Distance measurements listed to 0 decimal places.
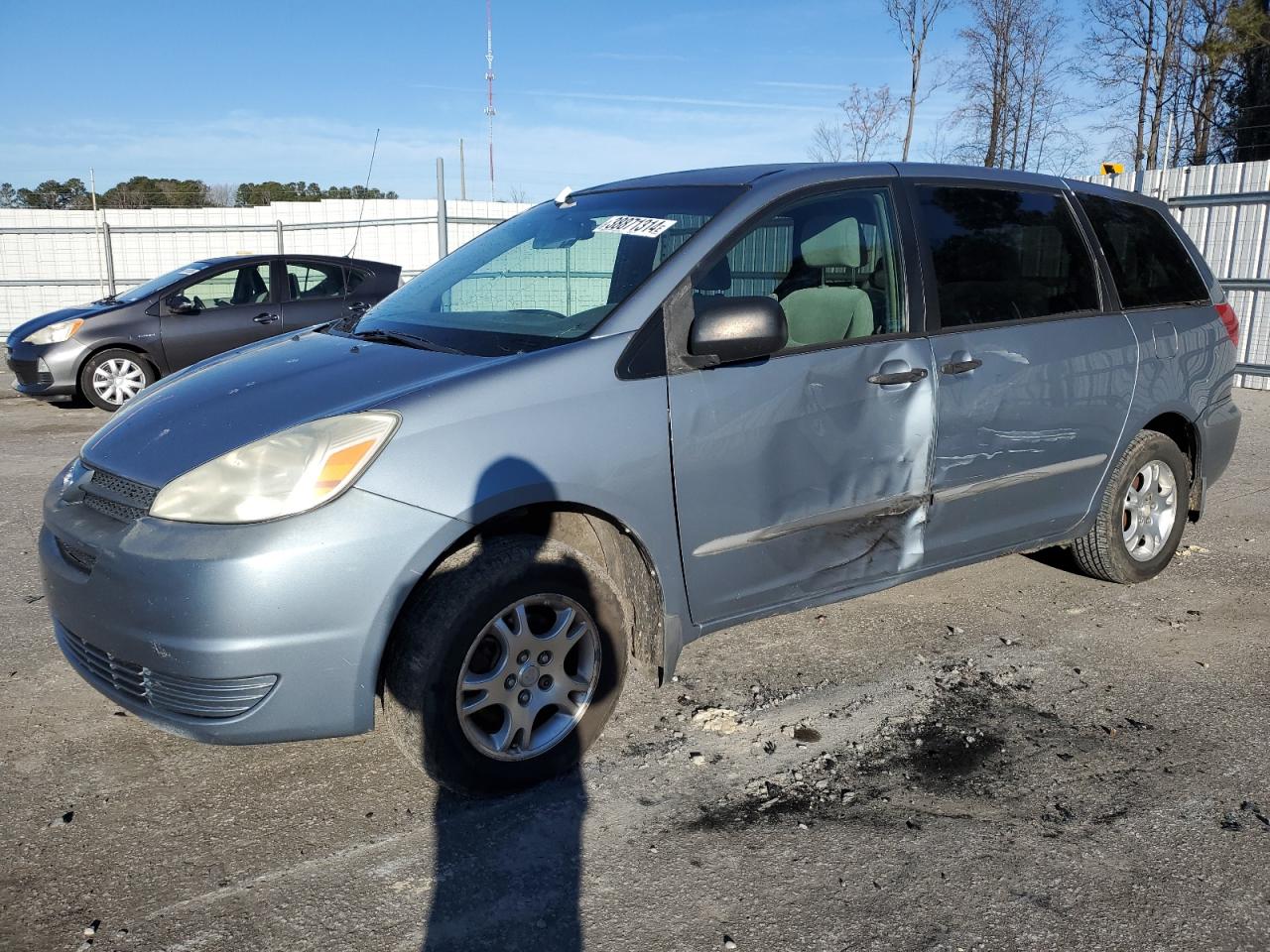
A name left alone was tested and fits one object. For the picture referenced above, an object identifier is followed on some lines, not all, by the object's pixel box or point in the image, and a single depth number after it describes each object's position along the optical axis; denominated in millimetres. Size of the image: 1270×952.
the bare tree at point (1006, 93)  20047
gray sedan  9773
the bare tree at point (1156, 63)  22141
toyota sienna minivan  2545
